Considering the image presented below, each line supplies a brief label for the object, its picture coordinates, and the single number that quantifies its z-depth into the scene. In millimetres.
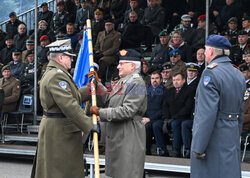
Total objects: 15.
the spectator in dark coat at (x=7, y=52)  13906
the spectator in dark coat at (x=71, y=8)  15086
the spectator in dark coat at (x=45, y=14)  15547
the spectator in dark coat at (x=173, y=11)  13125
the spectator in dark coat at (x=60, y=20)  14545
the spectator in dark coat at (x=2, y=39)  15125
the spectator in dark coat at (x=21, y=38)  14188
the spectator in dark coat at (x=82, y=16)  14141
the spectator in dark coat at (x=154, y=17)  12719
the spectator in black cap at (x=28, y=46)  12777
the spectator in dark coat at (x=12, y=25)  15547
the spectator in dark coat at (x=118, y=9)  14047
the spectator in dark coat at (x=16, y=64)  12180
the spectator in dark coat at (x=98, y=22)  12852
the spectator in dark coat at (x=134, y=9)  13195
